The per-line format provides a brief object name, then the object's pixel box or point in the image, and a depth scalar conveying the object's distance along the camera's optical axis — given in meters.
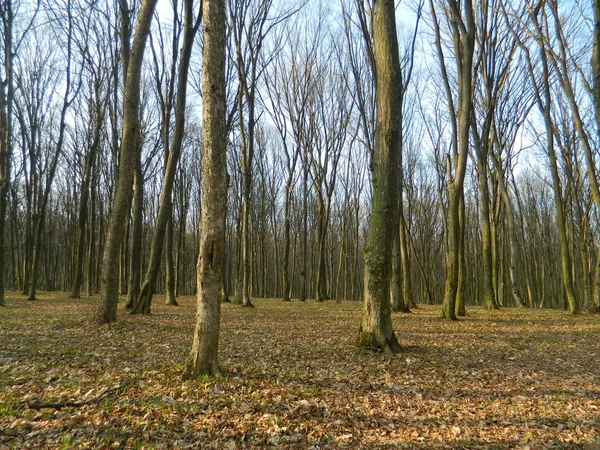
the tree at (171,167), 10.62
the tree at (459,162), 10.52
